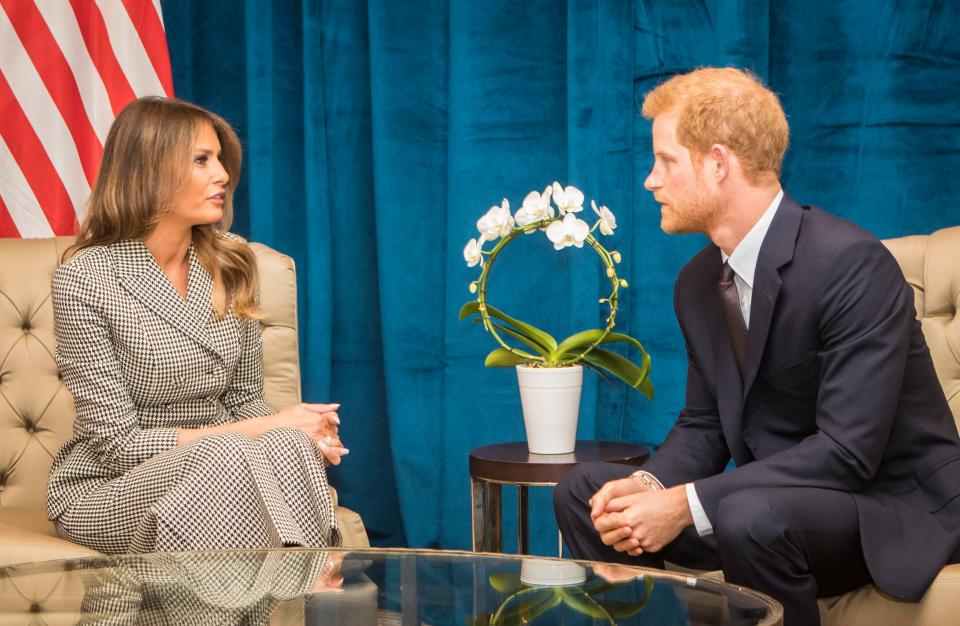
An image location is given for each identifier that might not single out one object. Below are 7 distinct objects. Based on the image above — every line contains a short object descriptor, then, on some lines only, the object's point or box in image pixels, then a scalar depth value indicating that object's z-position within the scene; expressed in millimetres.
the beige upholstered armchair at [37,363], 4980
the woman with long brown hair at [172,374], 3979
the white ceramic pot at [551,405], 4719
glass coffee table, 2738
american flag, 6023
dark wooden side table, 4520
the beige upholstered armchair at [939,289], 4418
